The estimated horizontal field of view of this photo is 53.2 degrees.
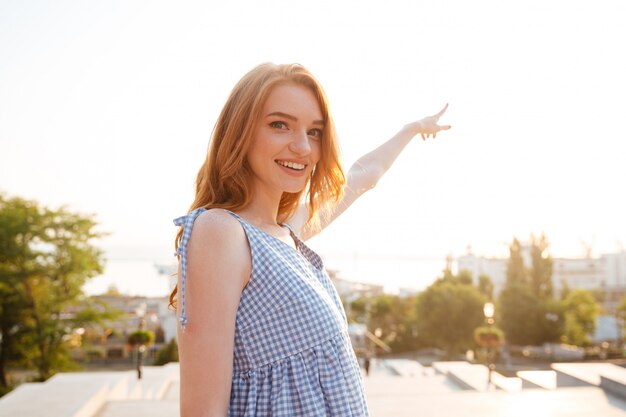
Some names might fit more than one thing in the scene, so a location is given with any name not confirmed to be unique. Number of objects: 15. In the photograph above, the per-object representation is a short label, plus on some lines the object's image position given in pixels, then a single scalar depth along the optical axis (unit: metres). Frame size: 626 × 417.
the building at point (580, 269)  57.66
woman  0.94
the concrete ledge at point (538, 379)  8.83
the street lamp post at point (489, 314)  11.95
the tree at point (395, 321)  29.45
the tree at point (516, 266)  28.86
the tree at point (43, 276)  16.62
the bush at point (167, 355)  19.16
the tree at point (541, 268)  28.42
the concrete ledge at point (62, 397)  5.21
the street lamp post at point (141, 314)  12.56
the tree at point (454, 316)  27.23
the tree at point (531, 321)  26.39
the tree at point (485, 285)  31.80
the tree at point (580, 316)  26.39
